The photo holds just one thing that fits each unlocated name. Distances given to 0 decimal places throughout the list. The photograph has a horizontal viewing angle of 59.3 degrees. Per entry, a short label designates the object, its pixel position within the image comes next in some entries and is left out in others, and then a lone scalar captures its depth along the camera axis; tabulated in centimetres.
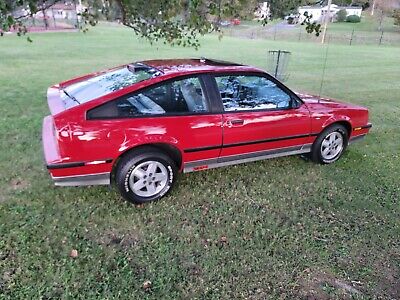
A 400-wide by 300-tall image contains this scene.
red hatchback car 339
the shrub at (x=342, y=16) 5662
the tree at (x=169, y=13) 479
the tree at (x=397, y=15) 4441
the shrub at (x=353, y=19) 5828
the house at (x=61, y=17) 3795
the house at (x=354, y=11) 6112
